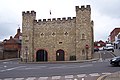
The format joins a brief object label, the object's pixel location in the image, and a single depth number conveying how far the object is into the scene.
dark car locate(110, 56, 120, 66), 12.11
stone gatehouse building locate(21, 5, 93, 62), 21.13
